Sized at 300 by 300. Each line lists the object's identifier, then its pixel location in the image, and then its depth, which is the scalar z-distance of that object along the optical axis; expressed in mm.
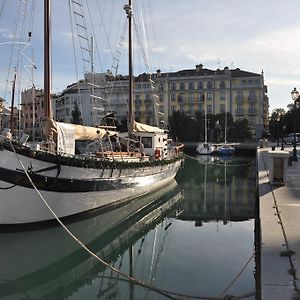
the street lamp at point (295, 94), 18807
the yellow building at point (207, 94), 74205
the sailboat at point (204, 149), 47500
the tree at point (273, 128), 66351
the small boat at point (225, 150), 46523
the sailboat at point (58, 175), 9619
